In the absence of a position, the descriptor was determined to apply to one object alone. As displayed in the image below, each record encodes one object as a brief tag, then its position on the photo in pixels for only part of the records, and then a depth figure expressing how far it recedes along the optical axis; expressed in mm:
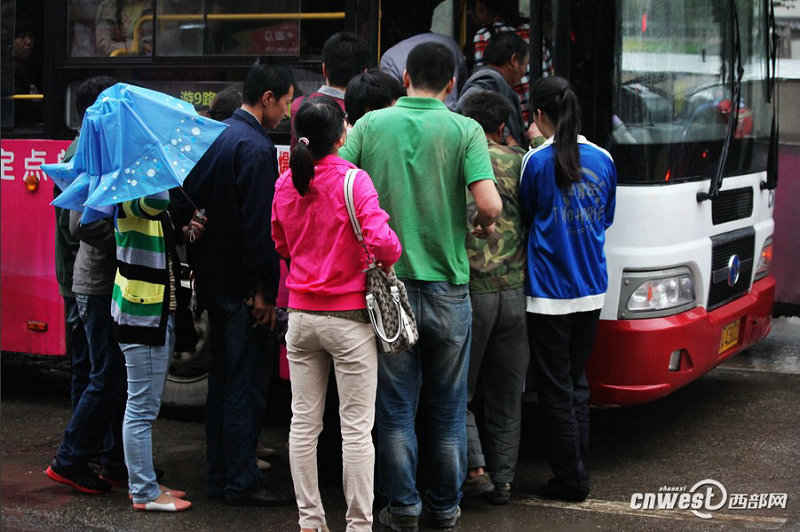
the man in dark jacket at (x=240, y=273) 9875
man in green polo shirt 9078
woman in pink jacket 8570
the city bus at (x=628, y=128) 10695
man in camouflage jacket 9945
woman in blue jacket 9891
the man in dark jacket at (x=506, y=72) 10609
